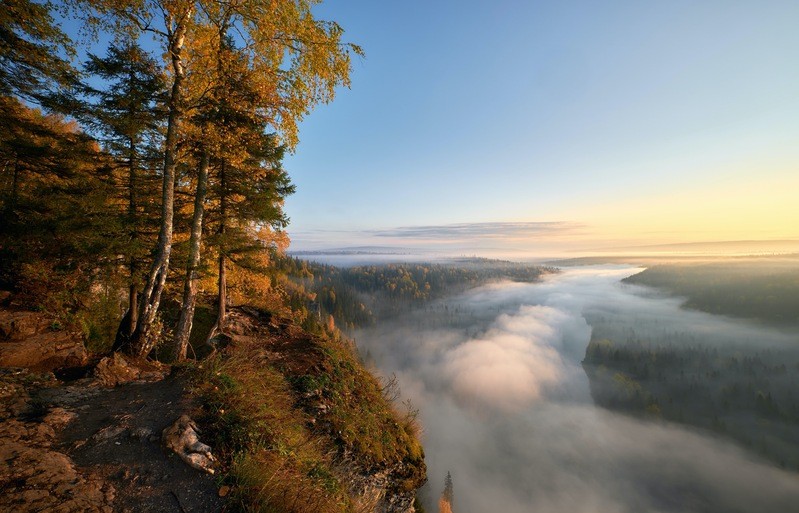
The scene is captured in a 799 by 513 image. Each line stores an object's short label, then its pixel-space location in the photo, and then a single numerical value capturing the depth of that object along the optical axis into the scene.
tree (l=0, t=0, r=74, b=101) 6.68
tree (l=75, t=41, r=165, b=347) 8.29
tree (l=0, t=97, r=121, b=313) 9.08
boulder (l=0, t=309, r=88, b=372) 6.64
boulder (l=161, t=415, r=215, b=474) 4.10
